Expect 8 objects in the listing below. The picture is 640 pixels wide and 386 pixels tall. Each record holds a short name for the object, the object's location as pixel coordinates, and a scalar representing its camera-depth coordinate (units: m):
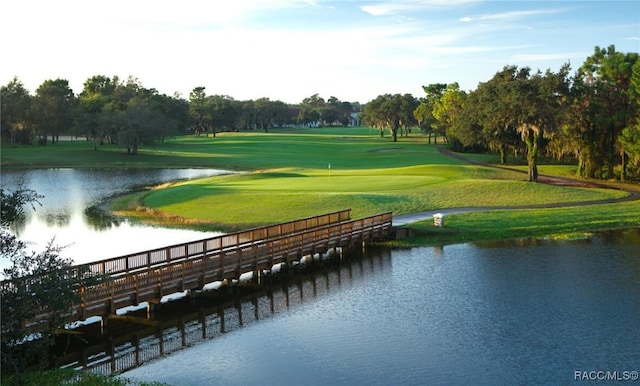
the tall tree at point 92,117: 125.24
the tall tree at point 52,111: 138.00
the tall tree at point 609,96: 75.19
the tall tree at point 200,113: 196.62
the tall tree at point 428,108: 143.00
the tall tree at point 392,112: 158.88
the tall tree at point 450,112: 115.69
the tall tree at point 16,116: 131.50
